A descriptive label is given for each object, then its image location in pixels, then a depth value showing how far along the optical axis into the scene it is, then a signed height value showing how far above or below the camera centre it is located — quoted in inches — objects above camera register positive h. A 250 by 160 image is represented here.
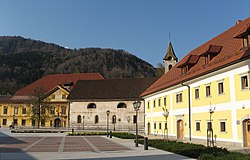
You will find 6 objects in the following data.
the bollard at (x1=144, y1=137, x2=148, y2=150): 743.7 -74.0
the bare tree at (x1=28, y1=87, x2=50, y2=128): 2593.5 +68.5
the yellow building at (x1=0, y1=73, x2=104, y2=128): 2652.6 +47.3
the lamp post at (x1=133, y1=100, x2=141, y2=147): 903.7 +26.9
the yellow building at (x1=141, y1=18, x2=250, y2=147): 787.4 +68.3
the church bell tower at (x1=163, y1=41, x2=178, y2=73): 2022.6 +369.4
